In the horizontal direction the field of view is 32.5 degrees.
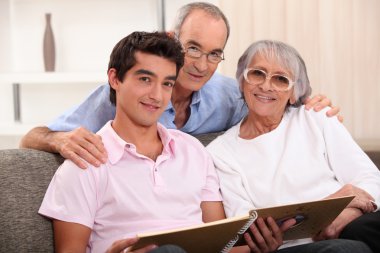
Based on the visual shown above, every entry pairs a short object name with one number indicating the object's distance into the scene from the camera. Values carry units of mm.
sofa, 1792
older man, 2303
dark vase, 4305
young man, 1784
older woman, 2080
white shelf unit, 4113
